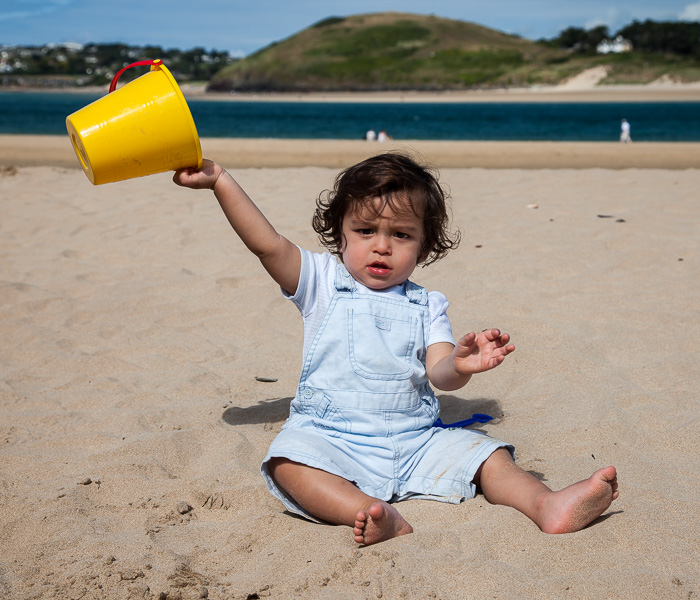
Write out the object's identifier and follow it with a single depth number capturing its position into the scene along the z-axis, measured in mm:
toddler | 1847
